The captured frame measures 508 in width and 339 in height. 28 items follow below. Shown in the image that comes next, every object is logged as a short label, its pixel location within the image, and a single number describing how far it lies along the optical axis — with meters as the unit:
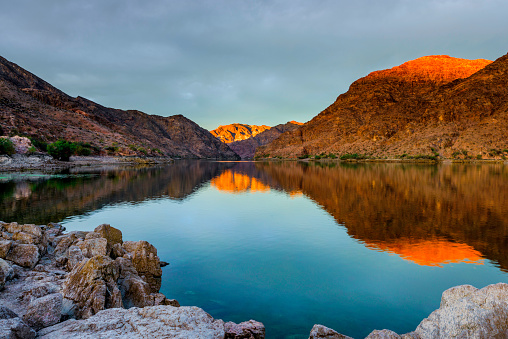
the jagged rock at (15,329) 4.86
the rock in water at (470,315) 5.67
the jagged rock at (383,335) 6.16
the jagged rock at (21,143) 77.50
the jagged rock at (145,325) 5.79
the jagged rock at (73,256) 10.35
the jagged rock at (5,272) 8.00
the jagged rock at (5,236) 11.02
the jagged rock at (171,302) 8.93
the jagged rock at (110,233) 12.98
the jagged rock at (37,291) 7.53
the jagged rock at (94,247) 10.86
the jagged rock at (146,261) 11.99
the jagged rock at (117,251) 11.71
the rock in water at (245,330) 6.55
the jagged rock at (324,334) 6.42
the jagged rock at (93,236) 12.46
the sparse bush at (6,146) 67.31
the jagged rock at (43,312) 6.14
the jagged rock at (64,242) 12.09
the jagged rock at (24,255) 9.95
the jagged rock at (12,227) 12.17
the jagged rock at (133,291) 8.77
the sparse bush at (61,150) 85.68
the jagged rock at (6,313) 5.54
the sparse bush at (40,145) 85.06
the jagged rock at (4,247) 9.72
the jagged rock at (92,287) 7.32
